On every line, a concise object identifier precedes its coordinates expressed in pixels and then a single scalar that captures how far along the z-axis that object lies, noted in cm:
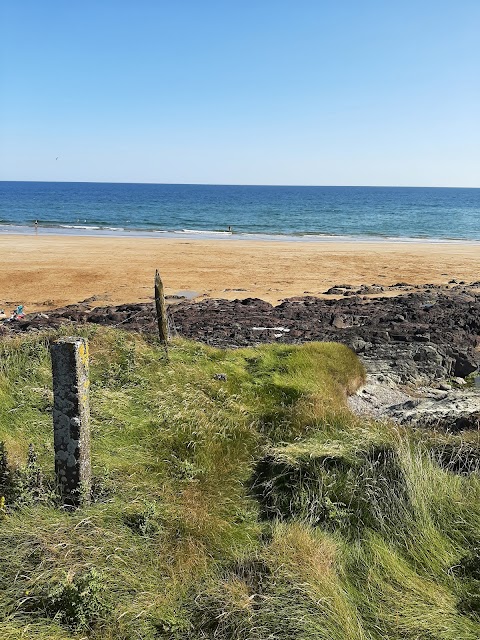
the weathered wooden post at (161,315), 970
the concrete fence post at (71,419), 500
